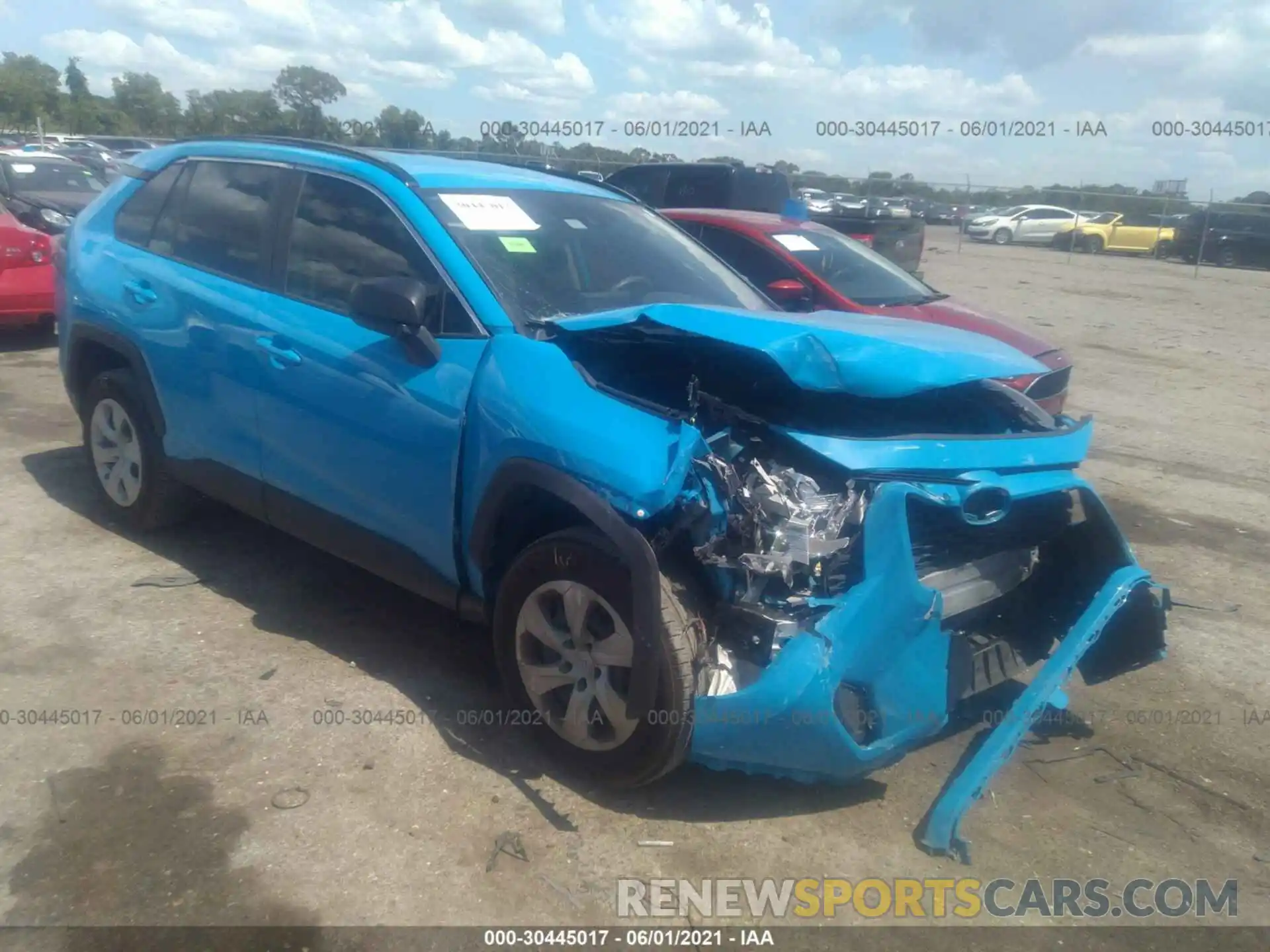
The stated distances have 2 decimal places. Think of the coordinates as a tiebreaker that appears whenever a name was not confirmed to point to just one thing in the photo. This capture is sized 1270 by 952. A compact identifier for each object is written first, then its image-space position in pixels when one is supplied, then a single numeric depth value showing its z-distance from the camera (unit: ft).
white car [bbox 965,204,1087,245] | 112.16
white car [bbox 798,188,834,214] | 93.63
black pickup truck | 42.60
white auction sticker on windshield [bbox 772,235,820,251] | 26.25
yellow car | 101.65
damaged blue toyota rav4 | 10.07
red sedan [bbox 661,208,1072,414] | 24.25
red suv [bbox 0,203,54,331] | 29.68
